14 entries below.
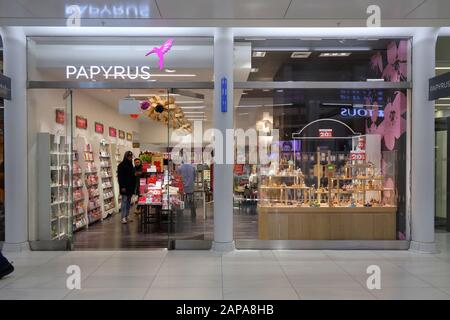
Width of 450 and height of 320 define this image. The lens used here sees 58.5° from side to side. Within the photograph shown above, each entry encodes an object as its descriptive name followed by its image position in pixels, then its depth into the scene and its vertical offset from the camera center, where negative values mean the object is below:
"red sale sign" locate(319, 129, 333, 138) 6.79 +0.37
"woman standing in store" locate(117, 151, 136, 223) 9.24 -0.66
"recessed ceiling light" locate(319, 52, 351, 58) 6.64 +1.67
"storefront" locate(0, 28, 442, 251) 6.32 +0.52
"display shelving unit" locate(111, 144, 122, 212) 11.23 -0.43
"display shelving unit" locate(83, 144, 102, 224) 9.20 -0.72
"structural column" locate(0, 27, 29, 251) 6.18 +0.12
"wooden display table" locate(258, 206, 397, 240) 6.55 -1.13
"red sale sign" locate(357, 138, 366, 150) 6.87 +0.19
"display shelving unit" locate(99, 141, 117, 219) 10.34 -0.66
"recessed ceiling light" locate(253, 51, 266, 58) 6.57 +1.65
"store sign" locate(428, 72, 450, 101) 5.55 +0.98
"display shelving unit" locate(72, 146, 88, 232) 8.30 -0.90
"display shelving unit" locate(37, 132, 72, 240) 6.55 -0.52
